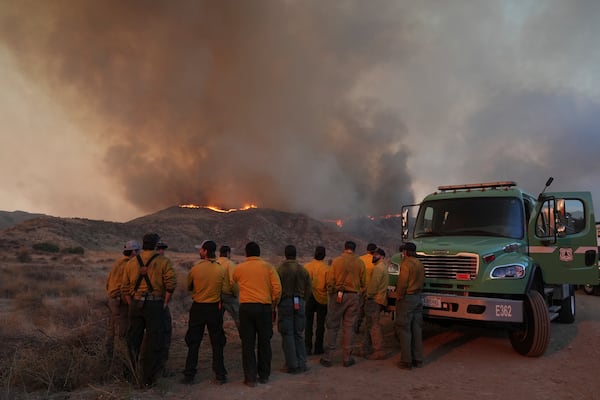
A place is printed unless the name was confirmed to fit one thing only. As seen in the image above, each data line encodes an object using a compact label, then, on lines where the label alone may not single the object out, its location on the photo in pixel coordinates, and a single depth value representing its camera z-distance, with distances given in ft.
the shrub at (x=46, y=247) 129.33
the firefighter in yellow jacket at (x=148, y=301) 19.47
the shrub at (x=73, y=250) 129.97
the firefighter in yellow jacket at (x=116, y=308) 21.62
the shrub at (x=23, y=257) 95.36
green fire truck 24.54
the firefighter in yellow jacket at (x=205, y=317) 20.57
